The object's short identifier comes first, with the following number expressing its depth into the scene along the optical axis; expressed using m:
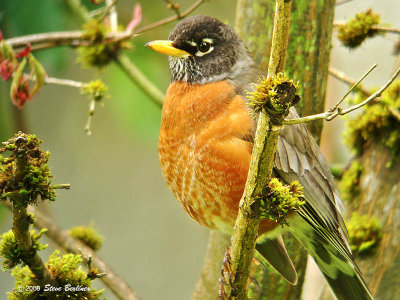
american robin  5.56
